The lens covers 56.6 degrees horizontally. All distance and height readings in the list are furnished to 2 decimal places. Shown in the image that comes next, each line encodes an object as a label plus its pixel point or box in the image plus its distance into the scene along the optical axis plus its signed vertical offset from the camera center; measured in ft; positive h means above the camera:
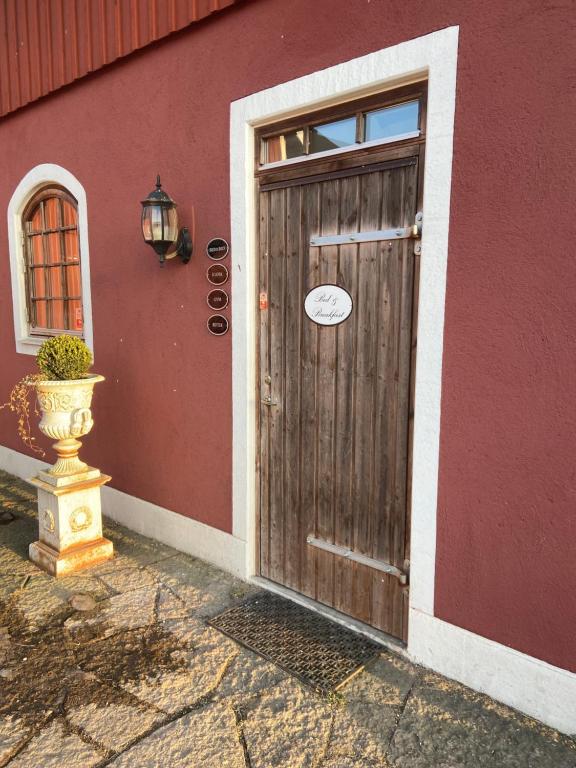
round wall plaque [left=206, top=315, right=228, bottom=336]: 11.67 -0.30
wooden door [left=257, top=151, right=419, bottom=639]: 9.22 -1.55
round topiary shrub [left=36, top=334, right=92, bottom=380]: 11.99 -1.09
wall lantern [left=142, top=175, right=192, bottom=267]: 11.59 +1.84
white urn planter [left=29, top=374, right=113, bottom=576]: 12.16 -4.24
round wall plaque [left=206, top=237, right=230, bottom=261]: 11.44 +1.34
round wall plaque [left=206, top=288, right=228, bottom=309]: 11.60 +0.26
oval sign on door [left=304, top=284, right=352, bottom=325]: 9.80 +0.14
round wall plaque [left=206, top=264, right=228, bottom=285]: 11.53 +0.80
